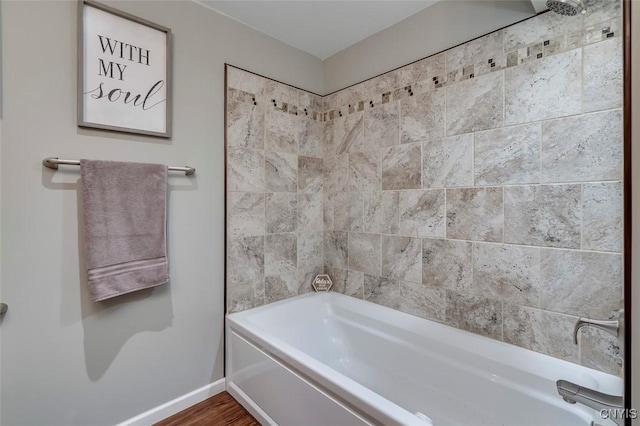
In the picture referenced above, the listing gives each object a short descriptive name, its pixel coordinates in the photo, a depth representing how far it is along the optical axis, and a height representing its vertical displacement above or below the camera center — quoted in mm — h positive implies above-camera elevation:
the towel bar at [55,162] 1292 +225
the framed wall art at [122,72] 1396 +726
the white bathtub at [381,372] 1227 -844
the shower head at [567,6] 1165 +852
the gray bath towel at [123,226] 1367 -76
